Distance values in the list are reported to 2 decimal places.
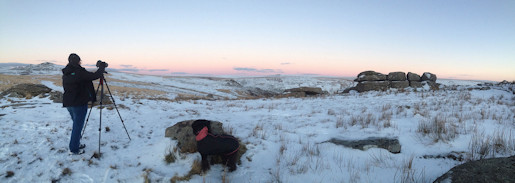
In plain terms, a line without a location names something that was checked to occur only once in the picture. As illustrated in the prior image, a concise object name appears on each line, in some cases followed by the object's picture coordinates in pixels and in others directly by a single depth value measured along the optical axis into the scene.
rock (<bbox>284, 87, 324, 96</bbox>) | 29.20
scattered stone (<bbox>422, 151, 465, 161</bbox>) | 3.86
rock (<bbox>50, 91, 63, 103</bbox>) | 10.77
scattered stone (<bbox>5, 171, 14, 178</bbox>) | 3.95
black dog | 3.97
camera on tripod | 5.16
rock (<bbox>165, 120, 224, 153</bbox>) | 5.01
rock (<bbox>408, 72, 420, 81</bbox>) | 28.71
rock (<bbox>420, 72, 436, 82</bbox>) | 28.95
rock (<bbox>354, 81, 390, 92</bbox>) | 26.13
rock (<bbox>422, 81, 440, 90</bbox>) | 26.12
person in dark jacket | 4.79
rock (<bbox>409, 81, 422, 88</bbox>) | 27.87
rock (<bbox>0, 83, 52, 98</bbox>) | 12.10
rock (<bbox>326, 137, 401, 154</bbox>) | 4.51
